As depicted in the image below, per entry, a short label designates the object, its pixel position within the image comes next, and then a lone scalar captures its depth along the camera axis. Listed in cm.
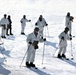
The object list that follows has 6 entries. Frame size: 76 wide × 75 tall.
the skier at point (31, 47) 1575
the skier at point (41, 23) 2374
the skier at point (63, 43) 1812
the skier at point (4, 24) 2513
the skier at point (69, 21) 2358
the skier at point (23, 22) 2791
